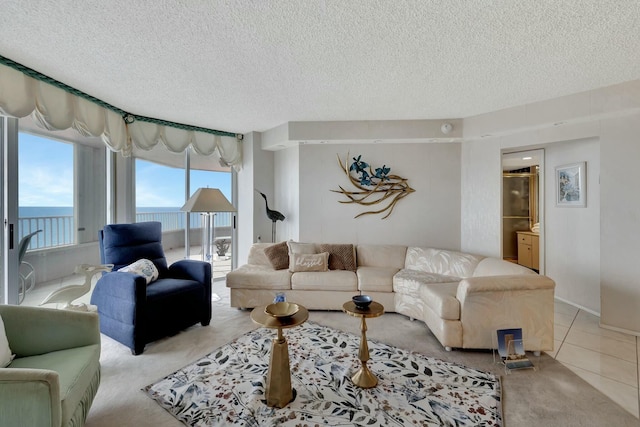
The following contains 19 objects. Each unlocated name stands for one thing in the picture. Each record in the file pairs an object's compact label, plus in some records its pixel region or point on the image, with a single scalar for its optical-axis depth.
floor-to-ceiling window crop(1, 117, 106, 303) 2.43
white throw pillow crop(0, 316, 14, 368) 1.37
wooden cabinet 4.57
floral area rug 1.59
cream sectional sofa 2.24
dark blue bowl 1.91
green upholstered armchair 1.08
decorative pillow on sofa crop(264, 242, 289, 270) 3.53
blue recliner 2.32
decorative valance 2.25
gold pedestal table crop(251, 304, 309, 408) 1.67
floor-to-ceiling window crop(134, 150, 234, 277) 3.90
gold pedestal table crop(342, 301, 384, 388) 1.86
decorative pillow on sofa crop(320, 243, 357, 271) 3.50
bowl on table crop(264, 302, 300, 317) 1.73
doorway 4.67
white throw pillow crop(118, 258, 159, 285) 2.68
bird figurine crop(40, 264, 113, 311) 2.26
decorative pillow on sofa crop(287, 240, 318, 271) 3.57
